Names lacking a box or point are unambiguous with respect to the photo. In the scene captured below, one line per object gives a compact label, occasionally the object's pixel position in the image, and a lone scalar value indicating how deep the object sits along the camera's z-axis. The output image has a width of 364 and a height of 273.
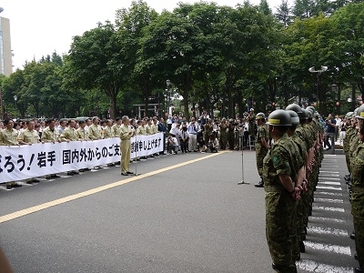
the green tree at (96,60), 32.22
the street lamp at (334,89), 32.84
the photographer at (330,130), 18.99
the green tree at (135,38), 29.54
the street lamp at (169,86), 27.73
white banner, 10.15
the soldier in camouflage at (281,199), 3.82
